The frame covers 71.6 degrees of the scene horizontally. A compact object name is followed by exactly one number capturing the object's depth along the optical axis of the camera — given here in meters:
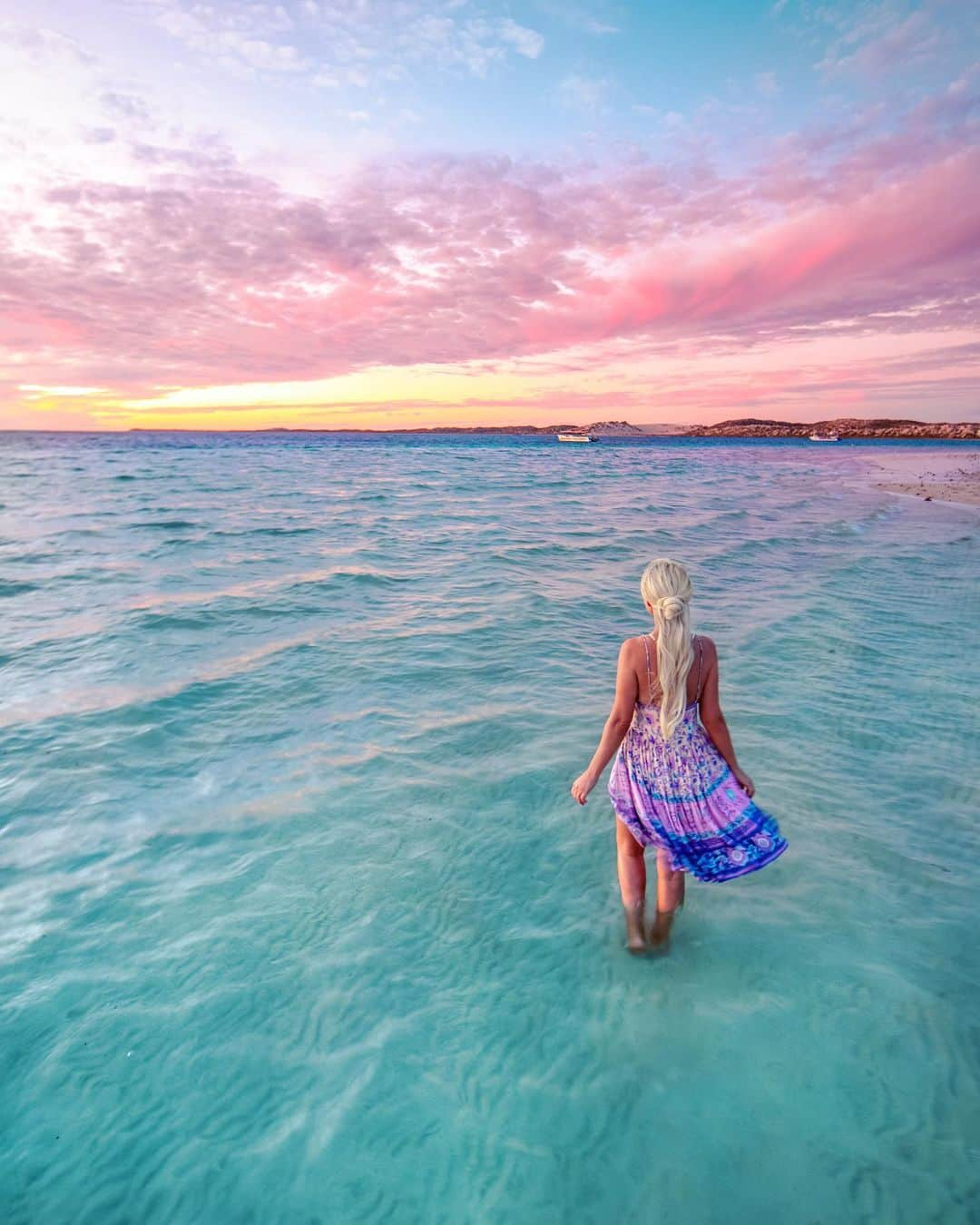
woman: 3.77
